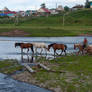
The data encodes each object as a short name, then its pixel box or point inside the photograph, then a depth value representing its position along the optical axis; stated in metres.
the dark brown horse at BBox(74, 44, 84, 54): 35.31
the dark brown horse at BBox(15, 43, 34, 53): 33.95
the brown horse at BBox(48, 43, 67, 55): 33.06
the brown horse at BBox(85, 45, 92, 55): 33.79
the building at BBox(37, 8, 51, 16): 175.00
